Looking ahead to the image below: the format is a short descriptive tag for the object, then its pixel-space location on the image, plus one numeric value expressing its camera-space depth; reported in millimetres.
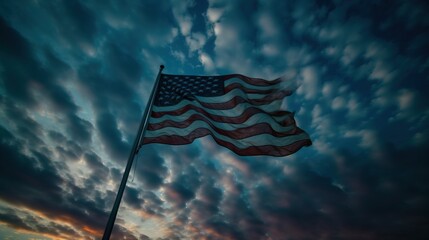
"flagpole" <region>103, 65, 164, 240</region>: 7108
